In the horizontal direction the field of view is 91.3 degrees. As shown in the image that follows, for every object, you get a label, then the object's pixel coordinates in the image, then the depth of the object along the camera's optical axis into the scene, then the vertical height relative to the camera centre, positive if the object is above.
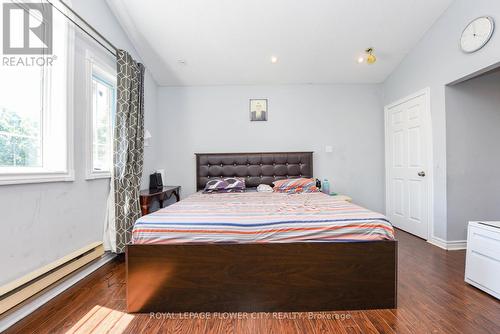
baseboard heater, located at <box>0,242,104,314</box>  1.51 -0.78
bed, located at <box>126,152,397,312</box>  1.61 -0.64
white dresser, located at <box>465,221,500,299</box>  1.81 -0.71
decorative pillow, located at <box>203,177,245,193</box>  3.39 -0.24
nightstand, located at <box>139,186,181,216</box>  2.86 -0.33
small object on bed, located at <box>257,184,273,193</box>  3.38 -0.29
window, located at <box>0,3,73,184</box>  1.73 +0.44
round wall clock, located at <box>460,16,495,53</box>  2.33 +1.33
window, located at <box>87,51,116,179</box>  2.40 +0.58
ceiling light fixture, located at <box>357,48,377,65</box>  3.28 +1.52
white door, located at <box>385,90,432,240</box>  3.16 +0.05
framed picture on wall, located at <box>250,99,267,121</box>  3.96 +0.95
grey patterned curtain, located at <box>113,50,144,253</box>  2.61 +0.18
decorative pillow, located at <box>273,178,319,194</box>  3.29 -0.25
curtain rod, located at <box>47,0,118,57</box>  2.00 +1.31
